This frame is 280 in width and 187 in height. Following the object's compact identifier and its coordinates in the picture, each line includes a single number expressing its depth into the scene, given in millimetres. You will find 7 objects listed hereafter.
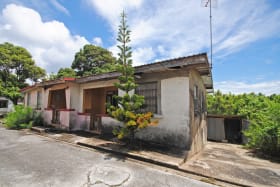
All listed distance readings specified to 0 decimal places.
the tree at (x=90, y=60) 27219
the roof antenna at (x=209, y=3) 7250
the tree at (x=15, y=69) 18328
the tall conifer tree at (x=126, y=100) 5637
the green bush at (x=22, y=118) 11008
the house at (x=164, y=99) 5812
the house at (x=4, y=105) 25006
